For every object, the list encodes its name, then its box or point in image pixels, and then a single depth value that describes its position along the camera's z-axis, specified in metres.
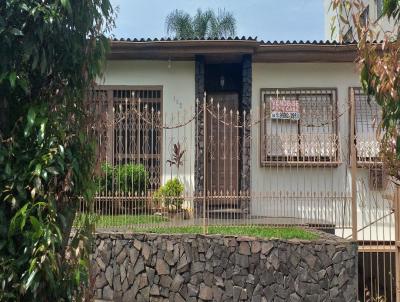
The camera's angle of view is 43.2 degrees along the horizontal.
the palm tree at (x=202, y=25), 22.95
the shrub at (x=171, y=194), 8.45
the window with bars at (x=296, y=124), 9.73
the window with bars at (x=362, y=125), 9.48
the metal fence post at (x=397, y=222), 6.59
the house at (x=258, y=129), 9.04
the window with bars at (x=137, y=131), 8.43
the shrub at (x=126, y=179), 8.48
